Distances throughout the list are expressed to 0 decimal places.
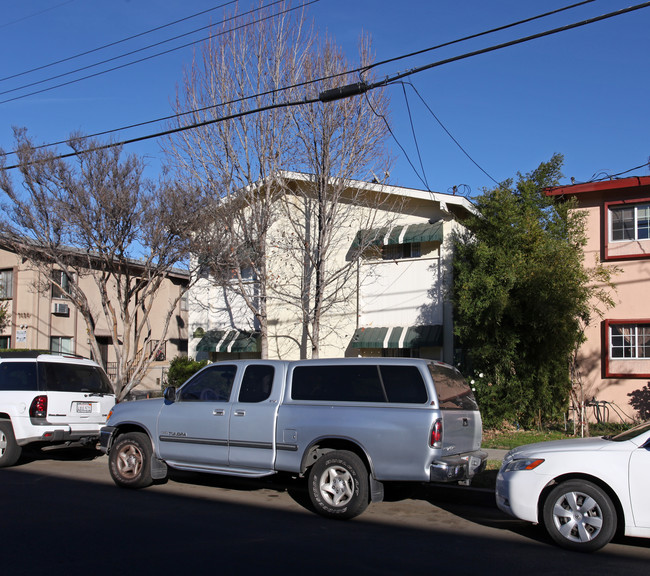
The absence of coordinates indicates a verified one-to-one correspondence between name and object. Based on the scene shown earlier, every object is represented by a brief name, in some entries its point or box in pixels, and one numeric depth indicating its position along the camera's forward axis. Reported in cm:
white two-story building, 1647
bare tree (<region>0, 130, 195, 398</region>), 1497
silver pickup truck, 752
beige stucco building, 2609
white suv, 1081
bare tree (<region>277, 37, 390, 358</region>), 1625
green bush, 1948
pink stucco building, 1462
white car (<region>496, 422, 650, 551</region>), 623
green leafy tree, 1378
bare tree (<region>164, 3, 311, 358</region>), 1648
